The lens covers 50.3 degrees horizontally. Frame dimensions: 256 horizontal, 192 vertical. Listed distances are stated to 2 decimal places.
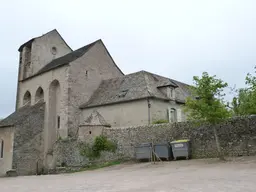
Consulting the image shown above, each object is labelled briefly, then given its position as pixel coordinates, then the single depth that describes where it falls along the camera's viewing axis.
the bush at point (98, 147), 21.50
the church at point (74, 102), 25.16
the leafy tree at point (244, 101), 17.86
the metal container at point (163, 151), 18.48
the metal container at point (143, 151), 19.09
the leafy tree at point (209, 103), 16.31
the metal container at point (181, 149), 17.83
